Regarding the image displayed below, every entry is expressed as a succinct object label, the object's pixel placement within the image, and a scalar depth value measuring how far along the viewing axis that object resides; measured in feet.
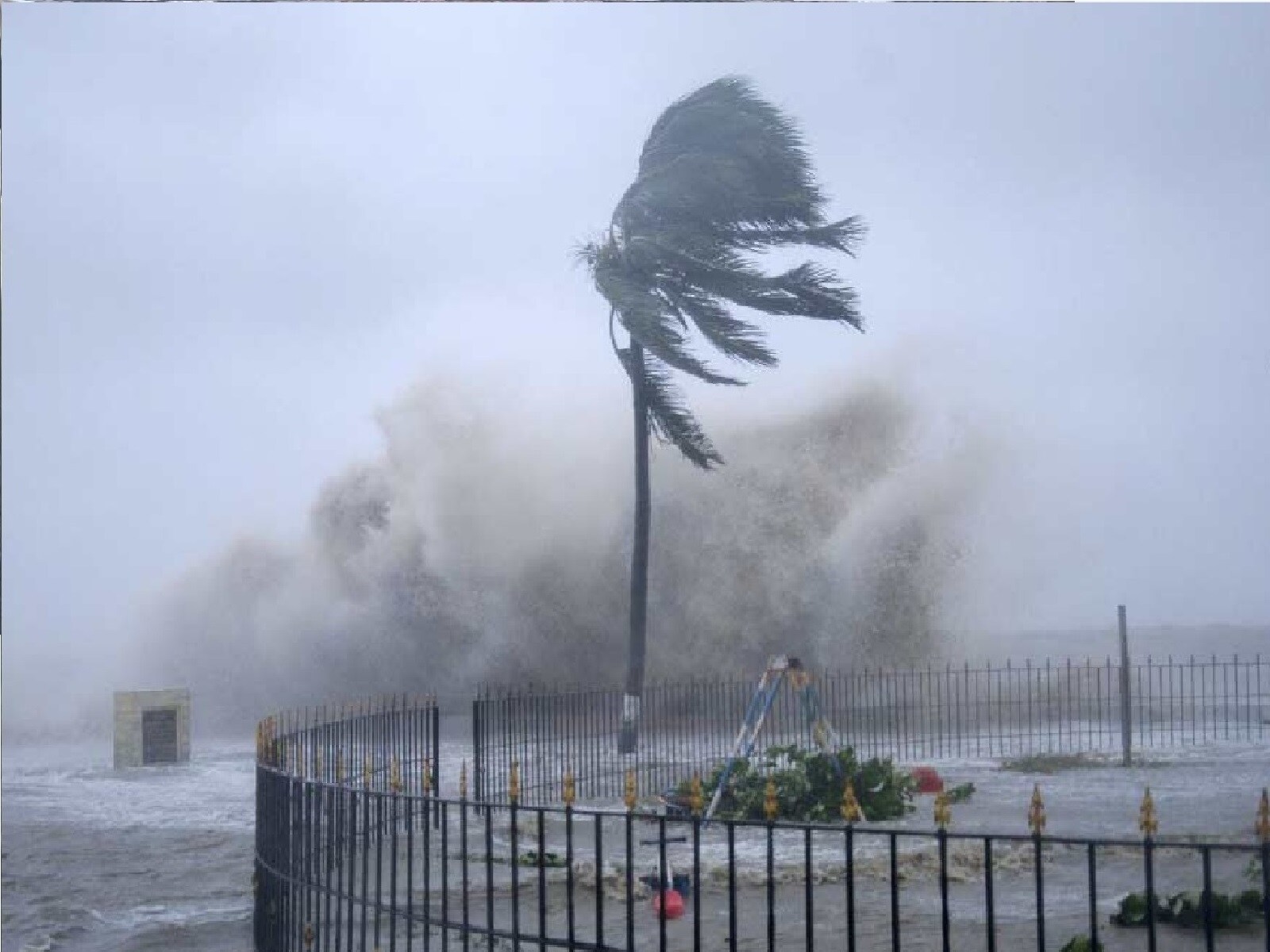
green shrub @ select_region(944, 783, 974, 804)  39.32
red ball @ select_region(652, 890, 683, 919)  25.27
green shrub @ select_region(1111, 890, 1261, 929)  21.58
